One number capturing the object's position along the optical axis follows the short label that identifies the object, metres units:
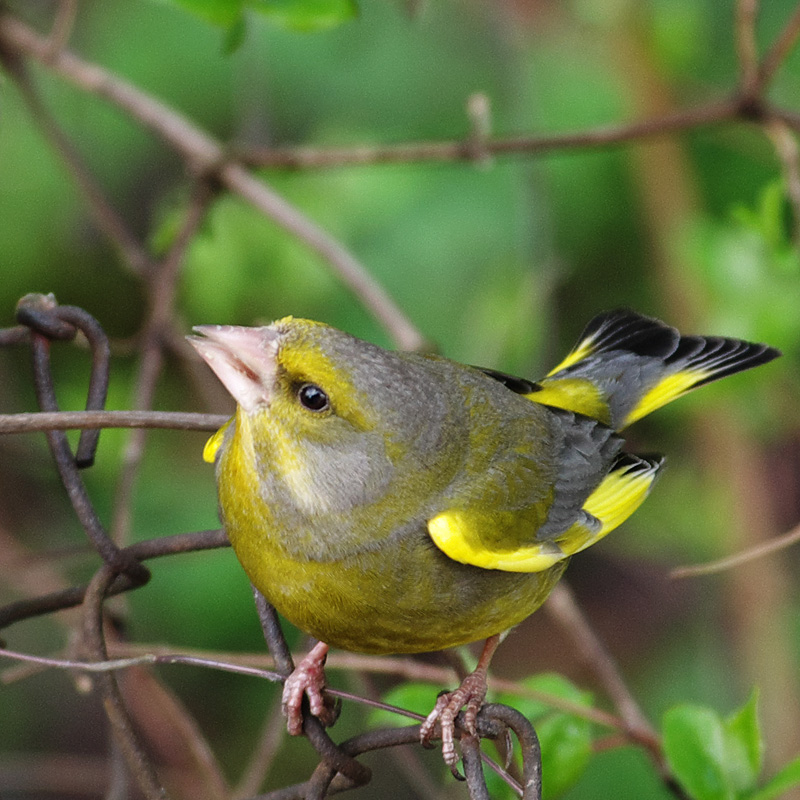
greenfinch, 4.24
